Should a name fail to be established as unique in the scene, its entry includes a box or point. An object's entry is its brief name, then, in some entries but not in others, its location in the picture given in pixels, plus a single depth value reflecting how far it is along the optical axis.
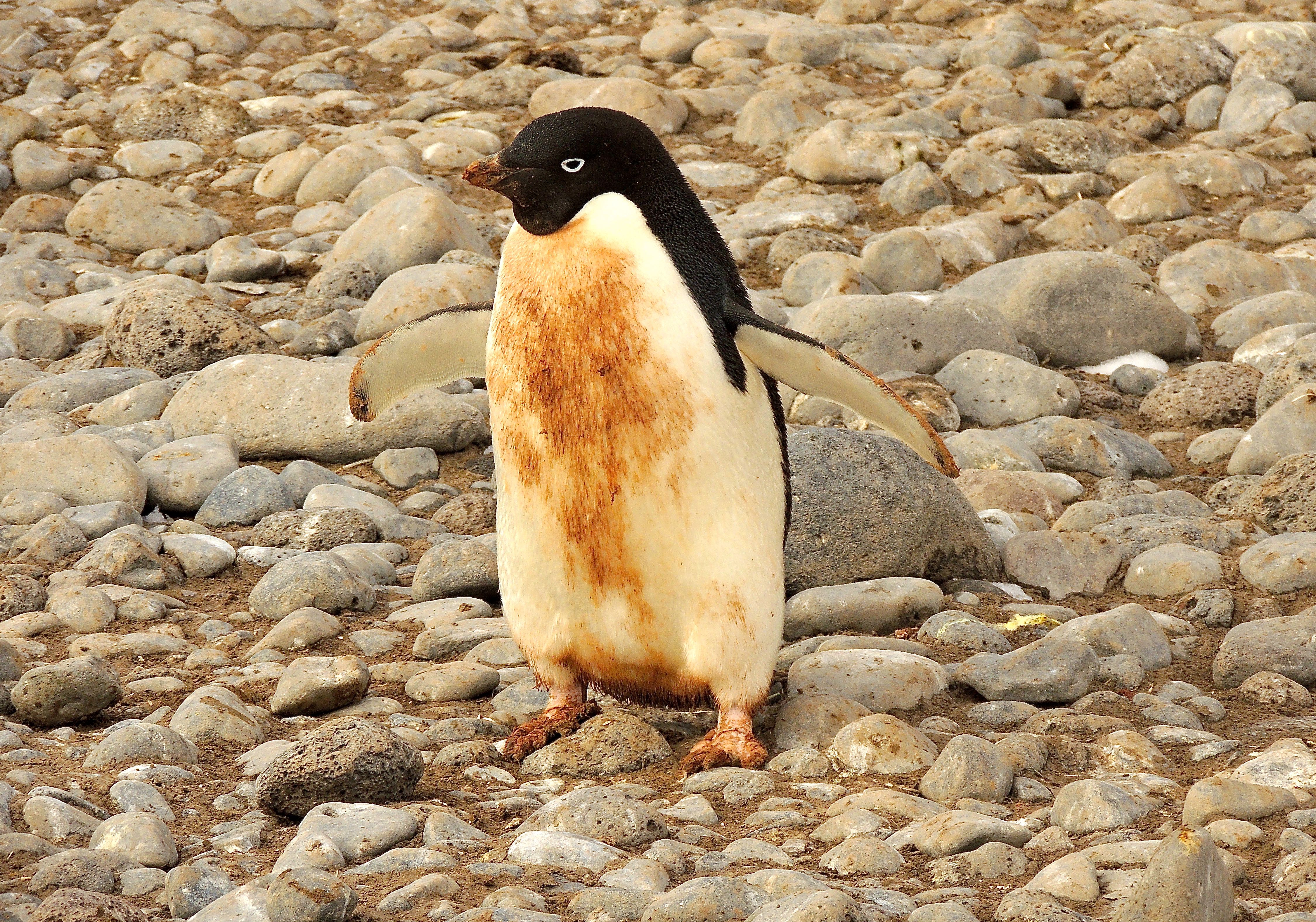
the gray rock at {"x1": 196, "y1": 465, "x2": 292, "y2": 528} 11.31
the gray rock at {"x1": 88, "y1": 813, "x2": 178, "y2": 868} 5.90
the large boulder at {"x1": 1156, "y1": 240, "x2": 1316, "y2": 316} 16.09
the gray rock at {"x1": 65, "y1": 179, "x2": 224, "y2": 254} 17.75
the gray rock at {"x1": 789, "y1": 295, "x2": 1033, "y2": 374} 13.83
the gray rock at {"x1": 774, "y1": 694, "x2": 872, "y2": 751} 7.51
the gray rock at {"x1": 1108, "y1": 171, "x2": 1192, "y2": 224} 18.06
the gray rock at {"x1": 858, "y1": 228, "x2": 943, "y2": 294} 16.20
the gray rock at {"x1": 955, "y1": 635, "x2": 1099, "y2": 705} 8.20
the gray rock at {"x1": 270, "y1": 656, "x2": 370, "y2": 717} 7.96
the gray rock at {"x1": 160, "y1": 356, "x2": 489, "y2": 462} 12.50
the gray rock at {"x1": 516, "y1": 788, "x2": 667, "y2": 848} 6.20
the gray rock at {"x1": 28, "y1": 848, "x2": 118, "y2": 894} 5.52
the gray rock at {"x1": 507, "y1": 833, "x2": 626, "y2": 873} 5.89
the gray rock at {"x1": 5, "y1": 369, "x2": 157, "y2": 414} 13.50
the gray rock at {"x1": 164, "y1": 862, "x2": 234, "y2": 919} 5.47
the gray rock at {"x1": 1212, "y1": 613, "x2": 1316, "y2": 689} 8.44
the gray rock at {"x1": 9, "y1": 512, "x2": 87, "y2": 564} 10.35
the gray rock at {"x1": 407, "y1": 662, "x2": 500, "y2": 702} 8.36
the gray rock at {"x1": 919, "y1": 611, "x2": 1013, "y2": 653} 9.13
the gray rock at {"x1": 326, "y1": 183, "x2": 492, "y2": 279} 16.00
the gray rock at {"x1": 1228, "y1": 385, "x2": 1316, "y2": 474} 11.98
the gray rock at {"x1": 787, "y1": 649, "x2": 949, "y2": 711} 8.05
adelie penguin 7.17
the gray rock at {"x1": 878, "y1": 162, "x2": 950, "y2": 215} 18.41
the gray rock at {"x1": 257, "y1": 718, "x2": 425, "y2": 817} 6.50
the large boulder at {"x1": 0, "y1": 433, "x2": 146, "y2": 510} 11.22
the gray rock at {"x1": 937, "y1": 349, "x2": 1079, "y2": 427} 13.52
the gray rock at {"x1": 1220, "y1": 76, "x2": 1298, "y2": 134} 20.25
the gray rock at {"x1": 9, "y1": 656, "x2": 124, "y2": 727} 7.59
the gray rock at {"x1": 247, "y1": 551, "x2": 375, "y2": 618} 9.70
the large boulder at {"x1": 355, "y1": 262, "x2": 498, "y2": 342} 14.41
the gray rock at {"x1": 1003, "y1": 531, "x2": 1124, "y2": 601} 10.40
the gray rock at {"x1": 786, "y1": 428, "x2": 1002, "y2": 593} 10.03
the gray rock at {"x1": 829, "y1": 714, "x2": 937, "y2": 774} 7.05
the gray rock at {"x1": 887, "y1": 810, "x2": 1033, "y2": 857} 5.89
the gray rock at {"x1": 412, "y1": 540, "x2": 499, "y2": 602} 10.05
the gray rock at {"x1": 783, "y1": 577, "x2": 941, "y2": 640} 9.47
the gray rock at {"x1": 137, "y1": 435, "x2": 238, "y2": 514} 11.58
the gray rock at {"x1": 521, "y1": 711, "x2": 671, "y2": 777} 7.19
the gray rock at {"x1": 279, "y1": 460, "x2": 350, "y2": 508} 11.66
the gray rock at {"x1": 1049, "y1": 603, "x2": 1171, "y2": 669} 8.80
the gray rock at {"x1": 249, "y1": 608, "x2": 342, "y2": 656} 9.06
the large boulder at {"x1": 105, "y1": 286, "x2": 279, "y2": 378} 13.91
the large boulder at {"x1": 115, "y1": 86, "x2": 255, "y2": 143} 20.64
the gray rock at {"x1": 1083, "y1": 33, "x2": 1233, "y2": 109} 21.05
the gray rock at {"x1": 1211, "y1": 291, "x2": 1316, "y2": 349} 15.08
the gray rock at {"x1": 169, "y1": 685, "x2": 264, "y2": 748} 7.50
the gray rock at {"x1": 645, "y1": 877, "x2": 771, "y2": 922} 5.25
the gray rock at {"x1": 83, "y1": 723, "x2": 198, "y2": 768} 7.08
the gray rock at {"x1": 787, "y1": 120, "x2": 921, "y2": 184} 19.03
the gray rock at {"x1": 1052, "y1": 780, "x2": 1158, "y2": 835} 6.15
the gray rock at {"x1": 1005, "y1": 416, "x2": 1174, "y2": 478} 12.50
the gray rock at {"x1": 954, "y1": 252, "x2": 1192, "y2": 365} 14.92
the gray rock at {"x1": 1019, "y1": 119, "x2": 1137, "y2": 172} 19.45
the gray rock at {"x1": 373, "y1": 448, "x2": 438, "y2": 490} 12.25
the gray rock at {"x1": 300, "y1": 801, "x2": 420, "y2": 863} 6.05
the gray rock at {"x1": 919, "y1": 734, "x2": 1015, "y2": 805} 6.65
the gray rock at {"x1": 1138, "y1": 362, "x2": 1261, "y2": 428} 13.52
